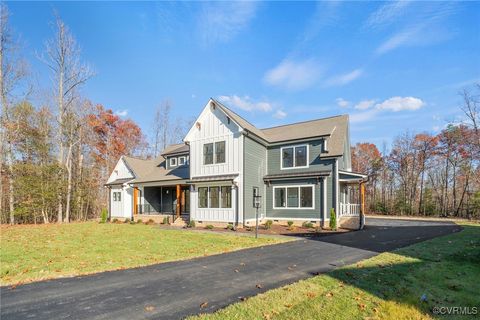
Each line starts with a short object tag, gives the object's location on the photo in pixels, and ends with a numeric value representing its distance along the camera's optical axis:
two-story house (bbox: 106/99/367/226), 17.16
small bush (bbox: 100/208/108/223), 22.64
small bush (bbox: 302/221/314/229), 16.72
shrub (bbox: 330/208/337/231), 16.05
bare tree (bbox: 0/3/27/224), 20.48
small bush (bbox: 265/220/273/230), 16.74
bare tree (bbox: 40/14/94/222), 21.75
